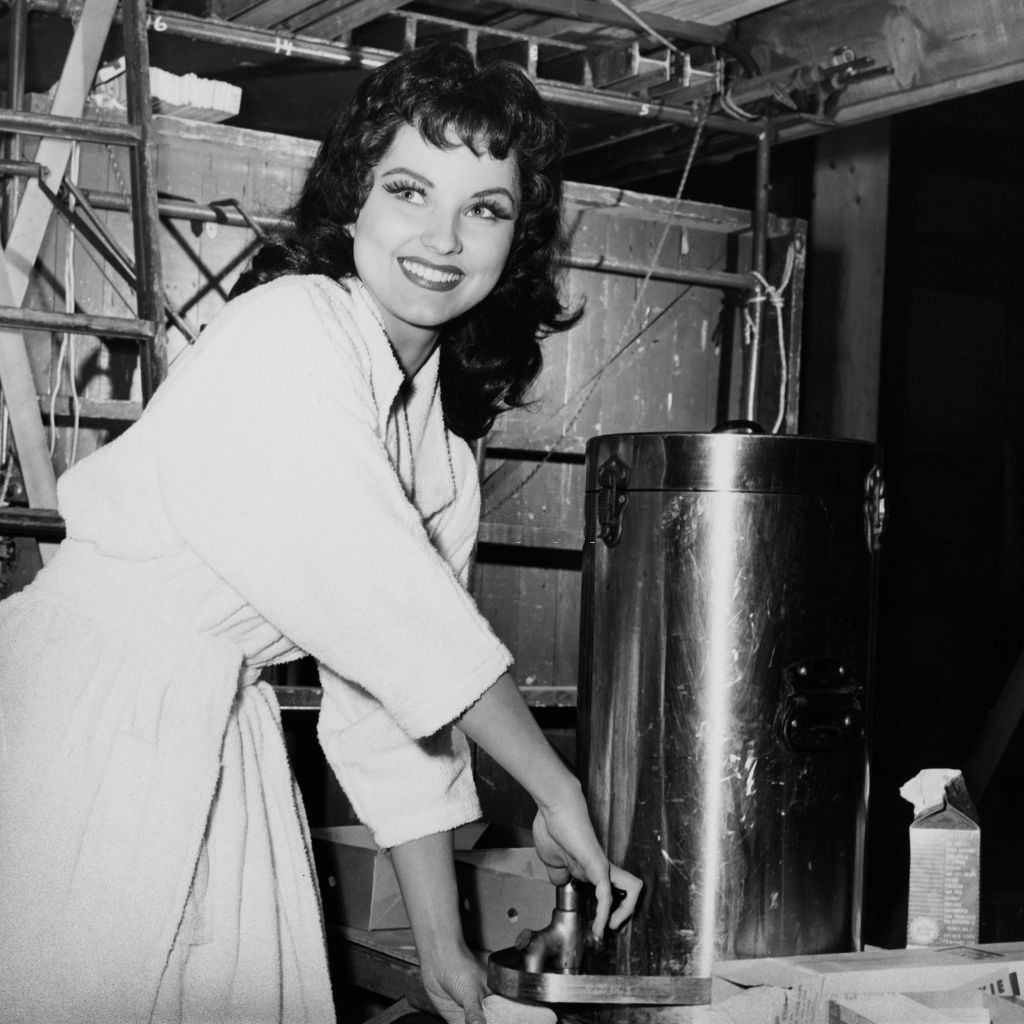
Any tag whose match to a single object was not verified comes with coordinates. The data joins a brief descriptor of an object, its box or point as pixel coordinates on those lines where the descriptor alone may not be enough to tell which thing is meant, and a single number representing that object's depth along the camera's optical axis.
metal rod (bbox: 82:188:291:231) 4.02
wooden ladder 3.20
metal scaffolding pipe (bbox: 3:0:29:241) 3.53
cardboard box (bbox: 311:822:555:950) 2.46
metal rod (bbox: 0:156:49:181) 3.53
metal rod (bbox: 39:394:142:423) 4.00
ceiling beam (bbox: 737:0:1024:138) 3.33
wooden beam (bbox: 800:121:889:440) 5.14
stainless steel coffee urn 2.09
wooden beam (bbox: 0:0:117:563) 3.55
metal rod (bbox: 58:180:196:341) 3.59
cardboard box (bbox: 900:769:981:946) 2.23
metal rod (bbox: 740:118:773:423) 4.41
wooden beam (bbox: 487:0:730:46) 3.59
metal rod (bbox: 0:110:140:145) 3.16
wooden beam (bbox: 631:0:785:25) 3.62
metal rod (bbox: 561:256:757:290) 4.55
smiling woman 1.62
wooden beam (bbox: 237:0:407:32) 3.54
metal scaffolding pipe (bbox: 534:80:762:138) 3.89
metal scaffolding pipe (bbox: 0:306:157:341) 3.17
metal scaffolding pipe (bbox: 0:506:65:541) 3.18
